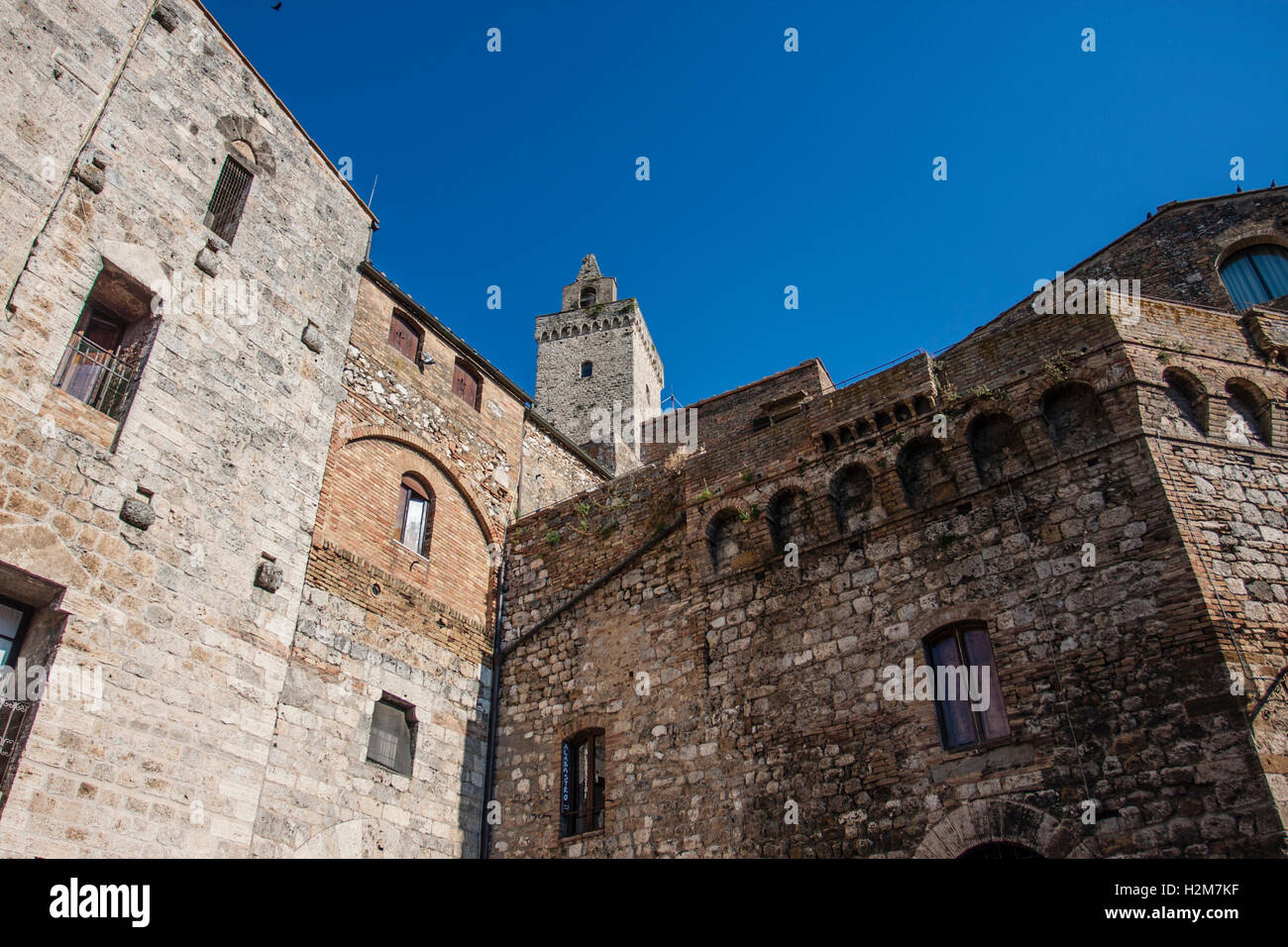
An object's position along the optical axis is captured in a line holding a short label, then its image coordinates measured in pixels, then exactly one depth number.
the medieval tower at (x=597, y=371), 37.59
